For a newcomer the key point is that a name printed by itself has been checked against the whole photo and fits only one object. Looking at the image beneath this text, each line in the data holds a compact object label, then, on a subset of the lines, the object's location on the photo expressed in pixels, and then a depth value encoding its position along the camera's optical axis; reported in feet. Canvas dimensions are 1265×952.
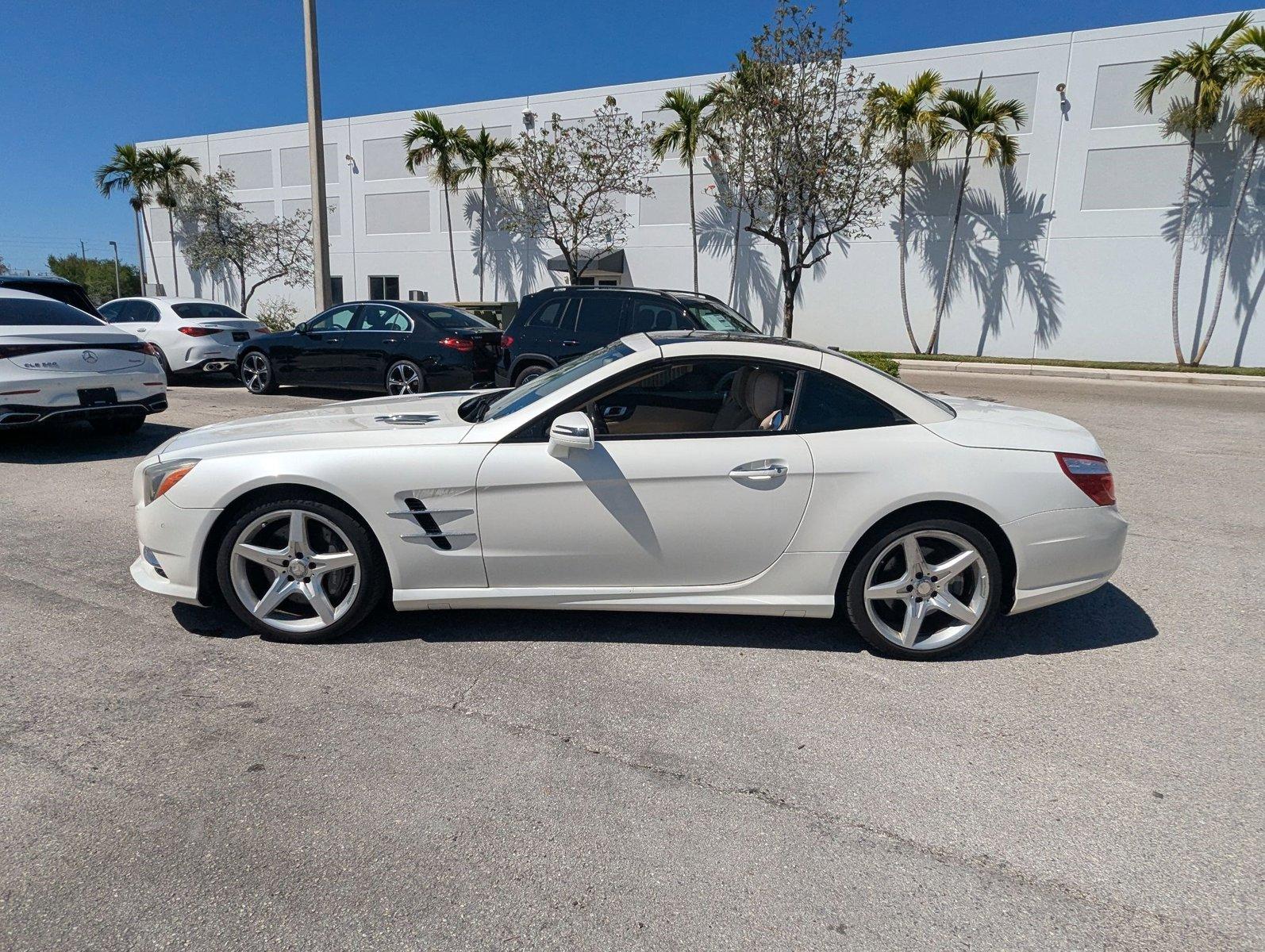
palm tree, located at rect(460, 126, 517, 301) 88.53
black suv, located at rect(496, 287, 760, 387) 32.45
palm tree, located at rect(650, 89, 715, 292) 76.84
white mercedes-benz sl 12.33
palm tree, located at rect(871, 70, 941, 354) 70.64
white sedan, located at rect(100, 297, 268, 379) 45.39
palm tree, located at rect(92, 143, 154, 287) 109.60
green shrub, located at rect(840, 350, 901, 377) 44.93
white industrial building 67.72
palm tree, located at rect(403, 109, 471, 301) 89.35
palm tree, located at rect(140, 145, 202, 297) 109.50
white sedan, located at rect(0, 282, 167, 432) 23.98
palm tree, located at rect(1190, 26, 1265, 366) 61.11
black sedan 38.29
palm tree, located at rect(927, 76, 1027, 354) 69.36
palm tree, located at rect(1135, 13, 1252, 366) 62.39
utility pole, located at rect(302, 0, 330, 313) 49.47
